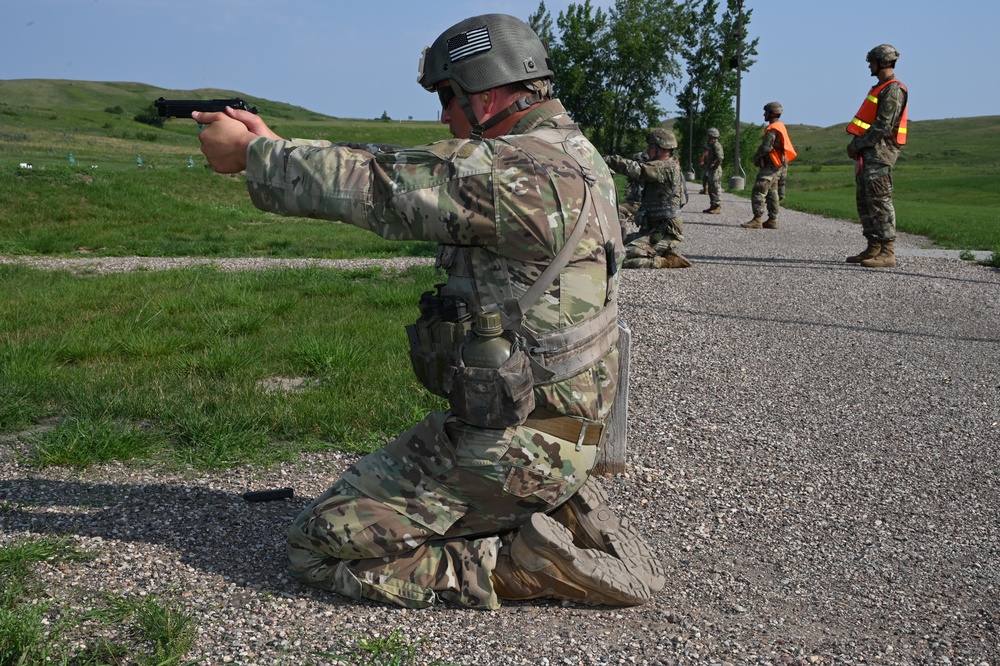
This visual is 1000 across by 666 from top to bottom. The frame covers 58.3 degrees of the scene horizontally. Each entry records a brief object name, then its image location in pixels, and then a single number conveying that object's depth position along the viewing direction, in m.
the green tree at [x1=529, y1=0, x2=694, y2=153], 64.75
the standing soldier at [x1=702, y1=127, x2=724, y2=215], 21.20
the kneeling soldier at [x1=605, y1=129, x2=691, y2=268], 12.15
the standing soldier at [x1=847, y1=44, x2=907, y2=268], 11.00
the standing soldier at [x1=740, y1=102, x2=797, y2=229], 16.78
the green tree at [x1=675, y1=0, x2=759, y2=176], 58.78
